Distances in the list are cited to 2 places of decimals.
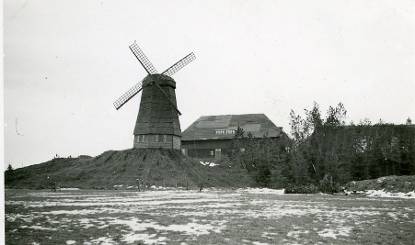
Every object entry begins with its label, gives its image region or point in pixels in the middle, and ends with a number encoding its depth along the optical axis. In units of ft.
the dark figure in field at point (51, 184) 124.03
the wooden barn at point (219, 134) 221.46
